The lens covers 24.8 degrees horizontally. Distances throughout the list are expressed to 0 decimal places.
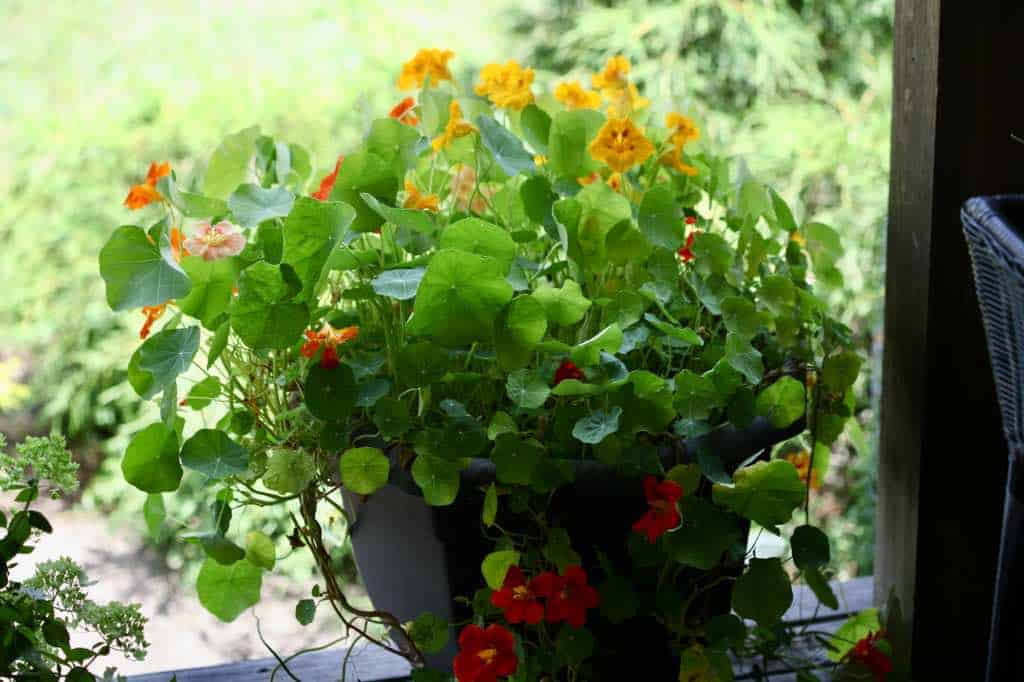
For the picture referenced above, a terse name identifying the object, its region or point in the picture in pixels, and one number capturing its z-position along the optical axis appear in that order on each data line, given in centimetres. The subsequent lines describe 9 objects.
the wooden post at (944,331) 180
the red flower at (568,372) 171
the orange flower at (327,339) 172
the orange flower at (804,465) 197
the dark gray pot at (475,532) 172
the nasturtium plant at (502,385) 168
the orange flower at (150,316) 178
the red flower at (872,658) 185
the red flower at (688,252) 183
